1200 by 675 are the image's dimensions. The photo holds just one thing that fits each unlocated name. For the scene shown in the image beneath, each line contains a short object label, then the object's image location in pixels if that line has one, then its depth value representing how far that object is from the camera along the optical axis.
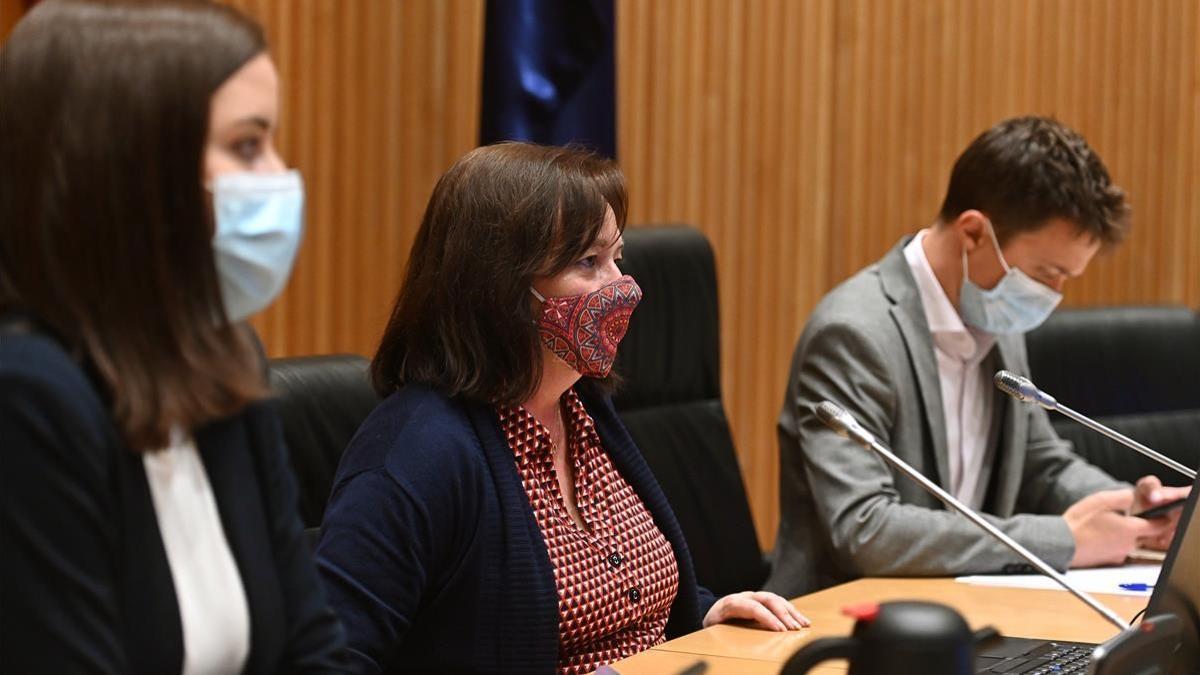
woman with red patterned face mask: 3.90
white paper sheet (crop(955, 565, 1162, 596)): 5.07
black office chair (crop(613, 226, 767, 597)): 5.82
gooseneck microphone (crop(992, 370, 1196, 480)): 4.68
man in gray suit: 5.45
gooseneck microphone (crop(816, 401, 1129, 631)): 3.61
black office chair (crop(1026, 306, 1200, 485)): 7.43
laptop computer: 3.19
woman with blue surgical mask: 2.56
